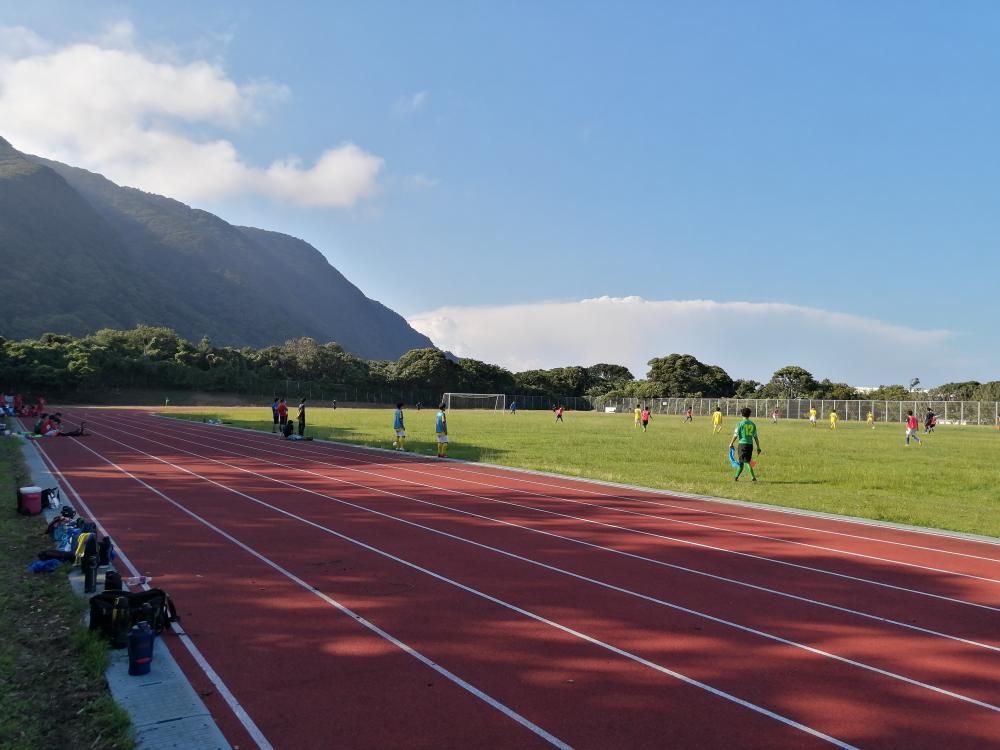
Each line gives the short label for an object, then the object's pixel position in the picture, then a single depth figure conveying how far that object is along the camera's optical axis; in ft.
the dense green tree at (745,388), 333.42
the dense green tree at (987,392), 286.46
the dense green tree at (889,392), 289.29
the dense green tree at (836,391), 296.30
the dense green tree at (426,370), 331.16
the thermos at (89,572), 20.57
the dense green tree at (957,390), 305.32
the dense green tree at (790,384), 316.60
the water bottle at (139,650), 14.80
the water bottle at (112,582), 19.35
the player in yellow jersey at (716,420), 112.78
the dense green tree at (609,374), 424.95
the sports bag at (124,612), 16.39
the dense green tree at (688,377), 331.16
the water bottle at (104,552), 22.95
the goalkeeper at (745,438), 51.03
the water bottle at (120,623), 16.30
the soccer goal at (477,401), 294.87
